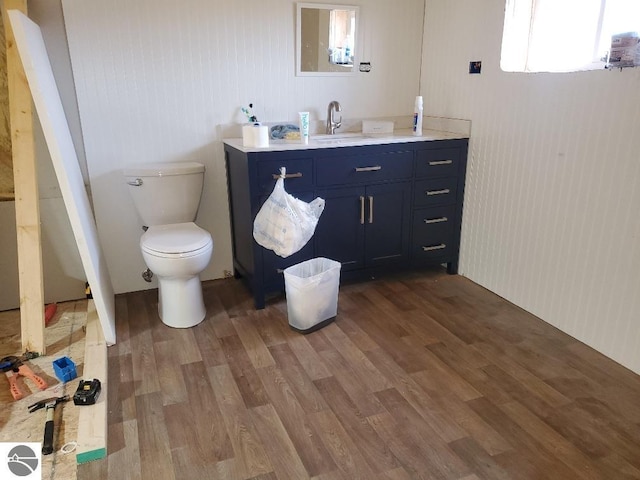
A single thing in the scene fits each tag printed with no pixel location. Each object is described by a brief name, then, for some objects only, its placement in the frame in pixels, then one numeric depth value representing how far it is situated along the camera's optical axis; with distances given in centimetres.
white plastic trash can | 242
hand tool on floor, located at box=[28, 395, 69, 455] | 169
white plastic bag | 243
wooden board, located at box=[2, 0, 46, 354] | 216
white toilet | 236
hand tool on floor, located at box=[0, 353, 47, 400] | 200
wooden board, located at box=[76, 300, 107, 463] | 167
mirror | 290
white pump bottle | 295
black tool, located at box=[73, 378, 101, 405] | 187
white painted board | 202
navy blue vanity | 260
